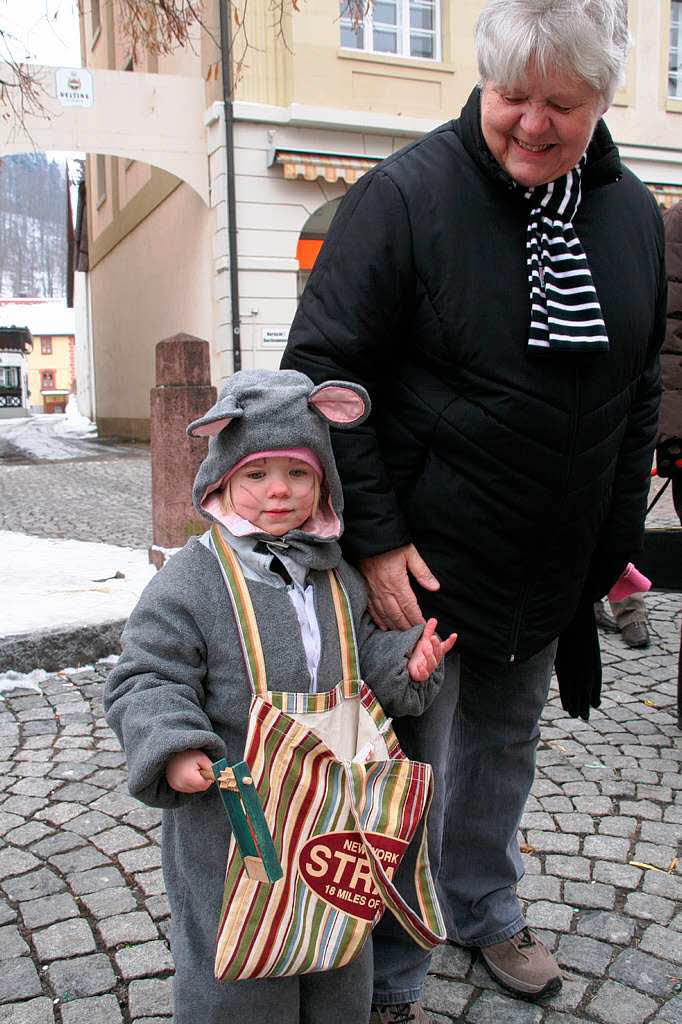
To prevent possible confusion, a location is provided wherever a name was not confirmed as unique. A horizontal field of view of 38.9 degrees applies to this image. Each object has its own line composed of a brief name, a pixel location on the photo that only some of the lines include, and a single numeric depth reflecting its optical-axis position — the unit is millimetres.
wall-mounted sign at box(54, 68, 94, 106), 12375
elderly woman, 1622
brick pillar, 5676
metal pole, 12492
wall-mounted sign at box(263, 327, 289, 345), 13422
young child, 1565
